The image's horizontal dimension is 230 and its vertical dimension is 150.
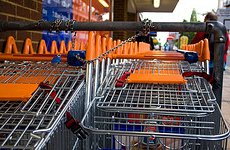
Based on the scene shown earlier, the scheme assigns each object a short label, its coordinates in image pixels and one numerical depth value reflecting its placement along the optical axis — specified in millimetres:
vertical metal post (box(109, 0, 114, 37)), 8302
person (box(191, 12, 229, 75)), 4263
